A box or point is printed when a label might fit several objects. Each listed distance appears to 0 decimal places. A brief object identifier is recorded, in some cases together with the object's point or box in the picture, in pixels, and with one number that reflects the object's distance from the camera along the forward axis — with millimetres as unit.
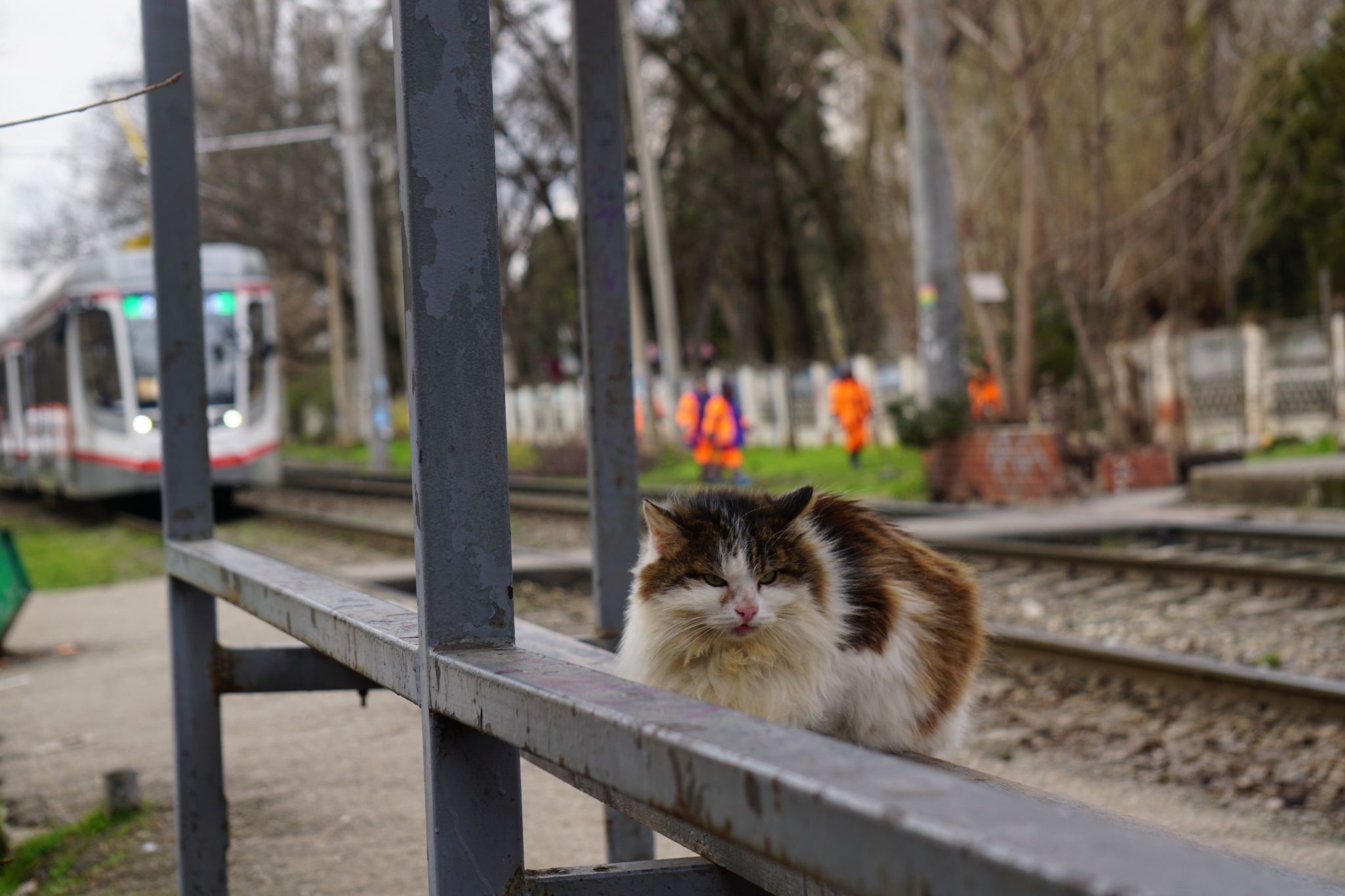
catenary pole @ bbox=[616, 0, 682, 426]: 22609
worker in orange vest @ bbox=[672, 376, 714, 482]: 18391
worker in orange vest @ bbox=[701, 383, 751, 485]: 18000
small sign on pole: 14586
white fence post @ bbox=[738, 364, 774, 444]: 28344
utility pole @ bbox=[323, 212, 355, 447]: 35844
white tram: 15695
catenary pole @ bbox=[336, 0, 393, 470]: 26938
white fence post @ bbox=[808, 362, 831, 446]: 26234
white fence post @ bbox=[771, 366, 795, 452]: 27078
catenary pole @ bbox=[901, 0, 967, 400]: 14867
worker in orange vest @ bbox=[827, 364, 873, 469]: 19094
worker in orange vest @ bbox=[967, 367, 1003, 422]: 19016
